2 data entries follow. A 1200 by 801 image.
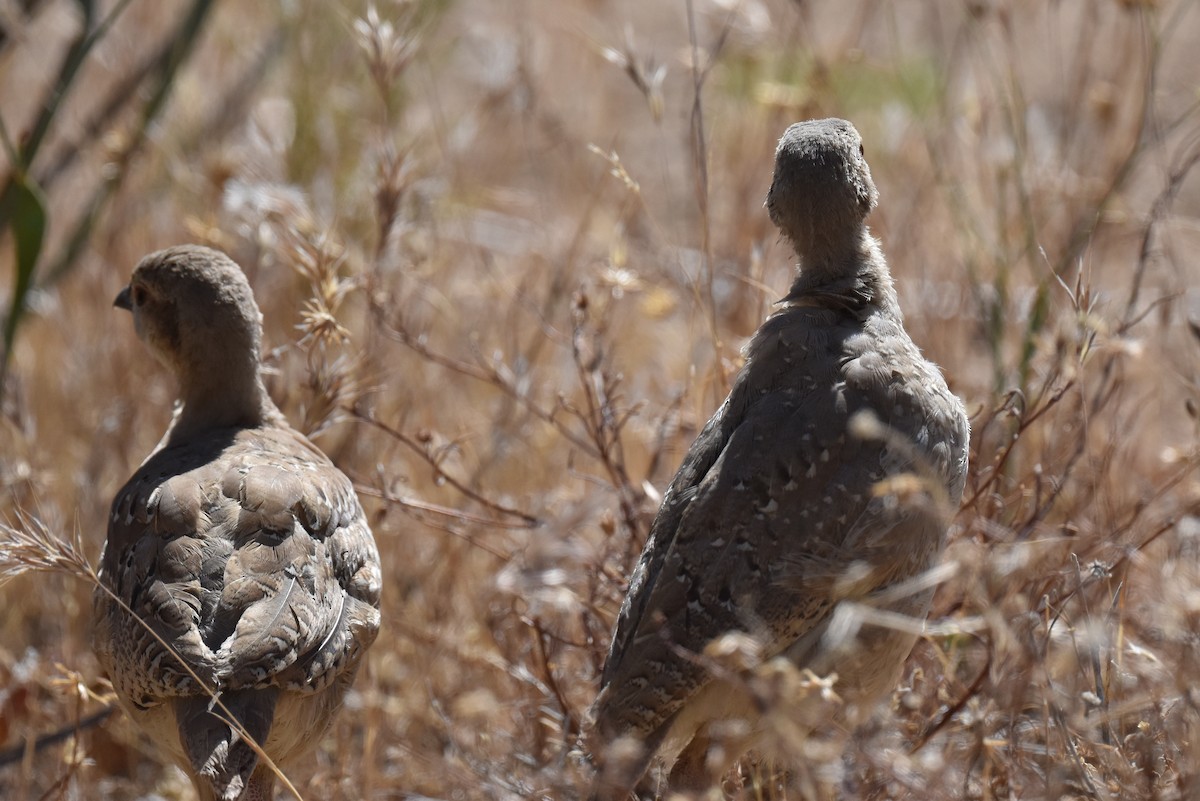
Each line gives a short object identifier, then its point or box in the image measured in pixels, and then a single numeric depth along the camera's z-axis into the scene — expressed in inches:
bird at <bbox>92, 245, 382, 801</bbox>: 317.4
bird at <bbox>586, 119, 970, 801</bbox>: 303.0
